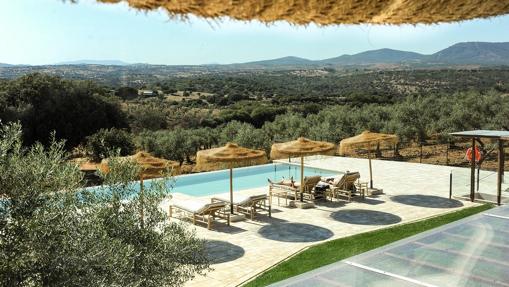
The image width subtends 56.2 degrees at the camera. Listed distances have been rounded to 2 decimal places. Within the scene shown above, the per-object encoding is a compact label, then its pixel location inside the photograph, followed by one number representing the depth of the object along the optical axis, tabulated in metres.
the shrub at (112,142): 19.64
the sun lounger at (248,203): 11.24
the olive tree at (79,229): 3.88
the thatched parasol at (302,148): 11.99
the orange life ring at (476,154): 13.00
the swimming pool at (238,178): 15.69
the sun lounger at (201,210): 10.57
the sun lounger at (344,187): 13.04
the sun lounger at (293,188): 12.86
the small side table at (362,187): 13.30
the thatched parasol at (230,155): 10.82
